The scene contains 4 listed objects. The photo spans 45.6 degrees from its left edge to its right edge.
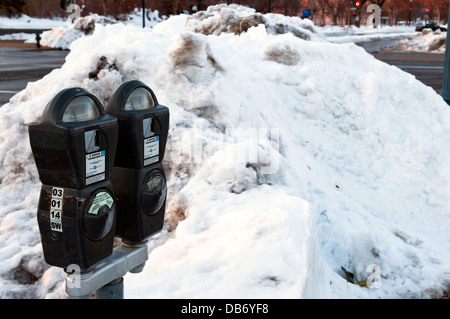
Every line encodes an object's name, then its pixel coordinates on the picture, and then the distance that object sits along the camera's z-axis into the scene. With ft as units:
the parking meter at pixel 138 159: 8.40
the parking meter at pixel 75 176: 7.14
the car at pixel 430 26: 167.45
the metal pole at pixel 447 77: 30.19
